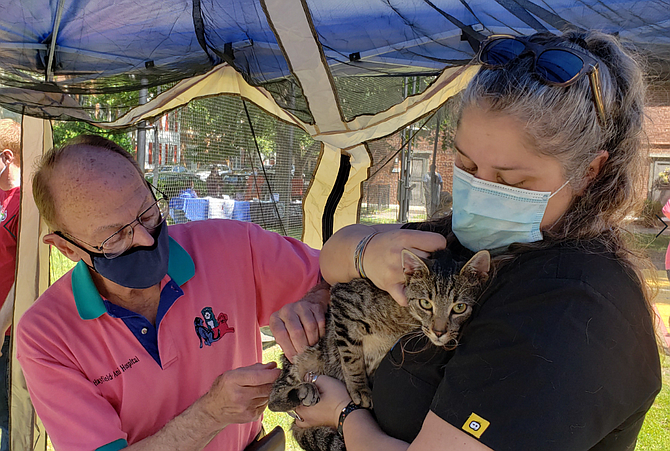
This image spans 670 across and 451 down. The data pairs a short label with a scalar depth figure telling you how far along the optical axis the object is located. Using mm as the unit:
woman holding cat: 1042
